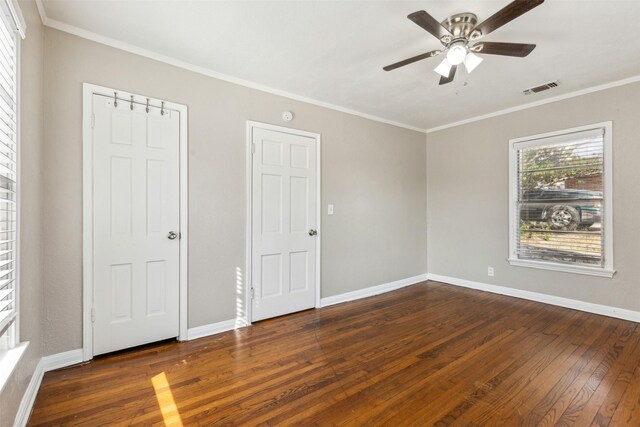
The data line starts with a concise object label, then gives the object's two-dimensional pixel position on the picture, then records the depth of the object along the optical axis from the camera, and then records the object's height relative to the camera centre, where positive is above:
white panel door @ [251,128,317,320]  3.30 -0.13
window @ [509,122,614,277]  3.43 +0.14
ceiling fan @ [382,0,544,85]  1.89 +1.18
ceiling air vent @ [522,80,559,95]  3.32 +1.40
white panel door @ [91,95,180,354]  2.45 -0.11
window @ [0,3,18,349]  1.44 +0.22
